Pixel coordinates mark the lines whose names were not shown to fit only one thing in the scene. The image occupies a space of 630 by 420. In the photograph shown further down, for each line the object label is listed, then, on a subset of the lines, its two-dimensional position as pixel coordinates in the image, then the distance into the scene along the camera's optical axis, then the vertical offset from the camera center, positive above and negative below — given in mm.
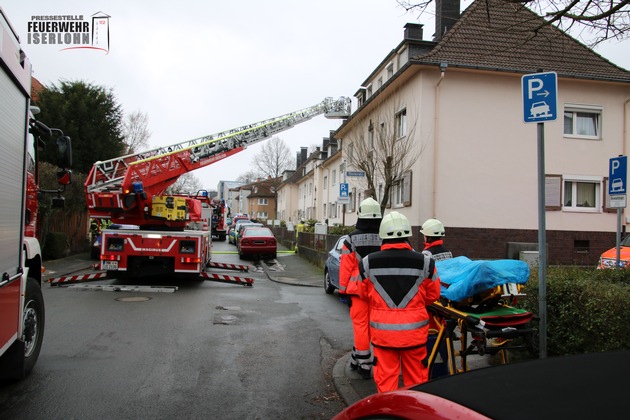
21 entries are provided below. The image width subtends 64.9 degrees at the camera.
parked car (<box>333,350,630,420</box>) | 1755 -664
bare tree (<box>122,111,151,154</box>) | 40375 +6813
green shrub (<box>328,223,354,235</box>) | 20141 -426
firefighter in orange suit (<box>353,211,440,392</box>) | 3762 -655
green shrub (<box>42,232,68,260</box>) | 18277 -1131
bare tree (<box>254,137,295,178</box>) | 75250 +8693
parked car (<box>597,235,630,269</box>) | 11188 -776
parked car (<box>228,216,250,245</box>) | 37488 -1411
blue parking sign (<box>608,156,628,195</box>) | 7828 +769
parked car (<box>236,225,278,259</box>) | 23266 -1248
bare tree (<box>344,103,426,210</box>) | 16469 +2394
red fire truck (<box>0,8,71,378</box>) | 3879 +33
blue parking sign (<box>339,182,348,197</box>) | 17094 +1028
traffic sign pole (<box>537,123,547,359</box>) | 4242 -292
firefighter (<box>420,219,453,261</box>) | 5871 -196
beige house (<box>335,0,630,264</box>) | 17219 +2668
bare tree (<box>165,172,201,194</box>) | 53688 +4214
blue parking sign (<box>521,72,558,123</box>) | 4414 +1137
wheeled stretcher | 4070 -779
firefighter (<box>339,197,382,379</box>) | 4855 -434
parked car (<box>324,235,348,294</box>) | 11664 -1236
